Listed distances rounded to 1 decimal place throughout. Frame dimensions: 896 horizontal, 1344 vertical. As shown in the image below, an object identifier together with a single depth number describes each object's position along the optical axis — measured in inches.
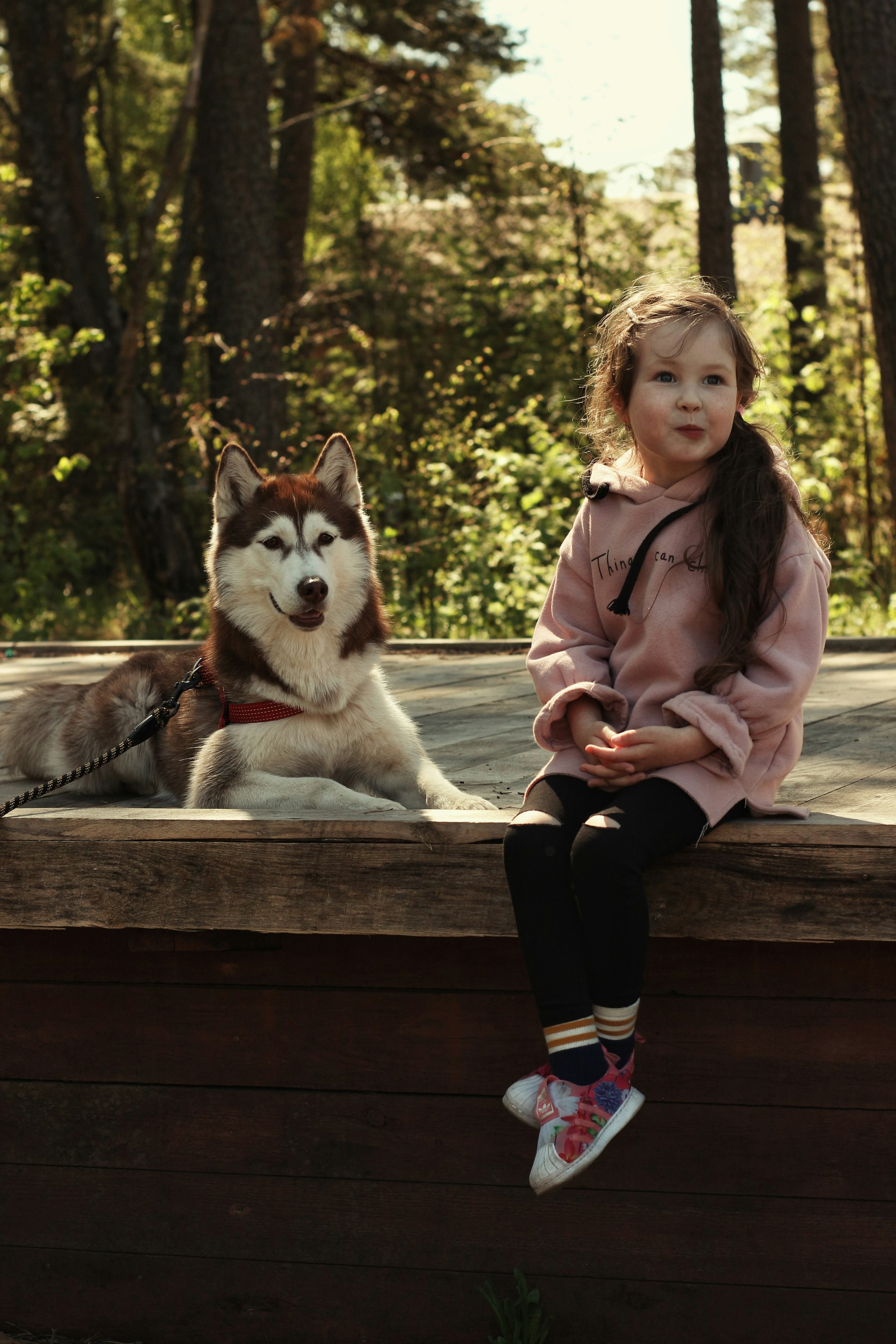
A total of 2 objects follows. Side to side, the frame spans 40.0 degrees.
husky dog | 116.3
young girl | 81.5
